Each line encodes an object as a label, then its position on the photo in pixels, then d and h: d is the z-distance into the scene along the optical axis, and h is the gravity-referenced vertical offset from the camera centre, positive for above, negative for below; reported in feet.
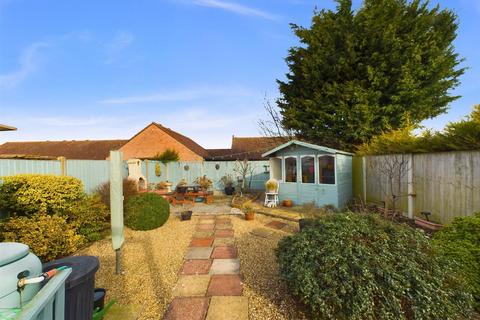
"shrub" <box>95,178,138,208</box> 23.72 -3.11
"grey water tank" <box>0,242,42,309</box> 4.78 -2.33
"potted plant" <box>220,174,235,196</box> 48.52 -5.15
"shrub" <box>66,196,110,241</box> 18.11 -4.37
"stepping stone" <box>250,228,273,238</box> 20.27 -6.48
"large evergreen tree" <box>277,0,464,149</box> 35.58 +13.73
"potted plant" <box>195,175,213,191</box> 39.93 -4.10
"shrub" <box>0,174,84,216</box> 15.62 -2.13
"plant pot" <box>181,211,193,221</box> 26.12 -6.08
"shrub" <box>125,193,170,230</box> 22.03 -4.81
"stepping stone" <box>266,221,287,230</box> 22.70 -6.52
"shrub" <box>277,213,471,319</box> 7.48 -4.05
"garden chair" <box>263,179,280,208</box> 31.97 -5.50
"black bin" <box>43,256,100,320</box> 6.74 -3.63
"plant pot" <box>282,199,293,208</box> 31.55 -5.94
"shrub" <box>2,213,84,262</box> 14.02 -4.32
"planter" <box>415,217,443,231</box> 17.82 -5.39
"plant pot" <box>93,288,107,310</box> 9.10 -5.25
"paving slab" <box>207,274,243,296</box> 11.36 -6.35
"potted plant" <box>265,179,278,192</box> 31.96 -3.67
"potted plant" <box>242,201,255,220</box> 25.55 -5.92
